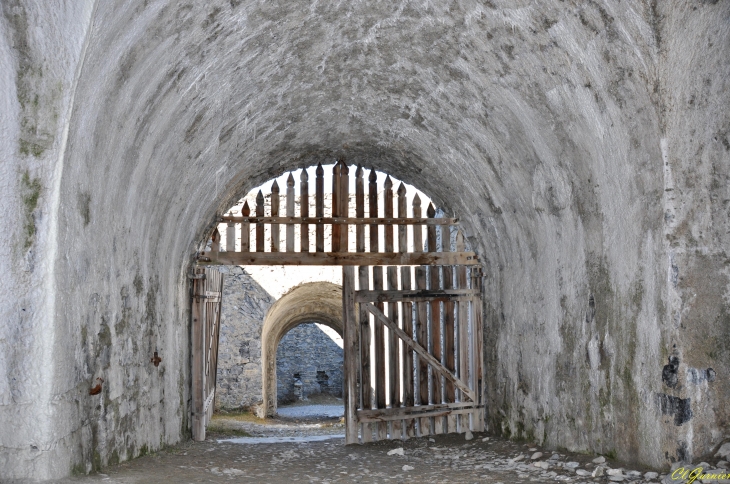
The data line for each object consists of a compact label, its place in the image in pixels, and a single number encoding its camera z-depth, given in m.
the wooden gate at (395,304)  6.95
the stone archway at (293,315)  12.34
